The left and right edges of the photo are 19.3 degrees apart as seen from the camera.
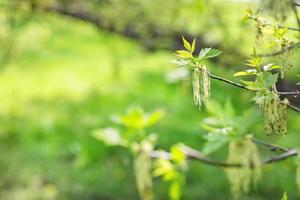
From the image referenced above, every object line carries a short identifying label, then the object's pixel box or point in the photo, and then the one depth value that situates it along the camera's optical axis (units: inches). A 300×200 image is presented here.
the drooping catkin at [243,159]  49.8
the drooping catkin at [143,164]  56.8
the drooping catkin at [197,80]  33.8
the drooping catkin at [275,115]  35.5
